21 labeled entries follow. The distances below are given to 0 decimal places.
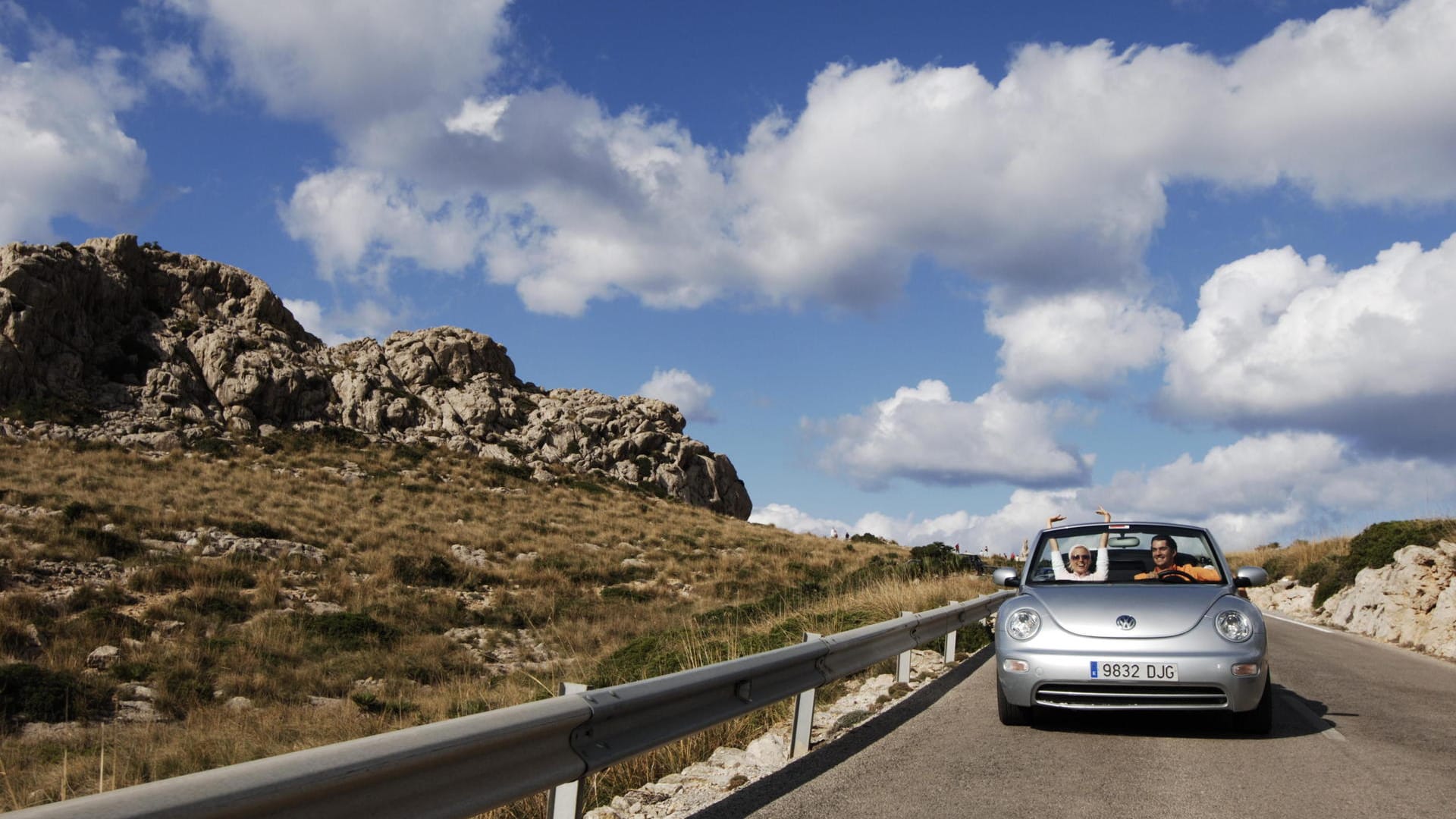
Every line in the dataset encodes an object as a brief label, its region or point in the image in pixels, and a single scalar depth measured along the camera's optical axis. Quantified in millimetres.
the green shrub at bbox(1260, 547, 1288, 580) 30625
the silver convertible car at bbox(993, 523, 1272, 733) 6594
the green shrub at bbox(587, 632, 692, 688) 11173
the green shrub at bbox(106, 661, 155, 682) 14797
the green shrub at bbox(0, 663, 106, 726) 12383
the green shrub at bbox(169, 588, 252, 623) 19609
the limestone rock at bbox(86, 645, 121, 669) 15664
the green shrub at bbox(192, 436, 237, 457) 42062
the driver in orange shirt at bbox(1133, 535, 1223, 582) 7949
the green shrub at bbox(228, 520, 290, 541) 27594
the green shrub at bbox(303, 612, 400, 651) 18359
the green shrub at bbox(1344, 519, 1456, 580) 19406
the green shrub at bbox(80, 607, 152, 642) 17562
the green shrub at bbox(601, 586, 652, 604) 27016
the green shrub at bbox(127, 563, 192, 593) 21125
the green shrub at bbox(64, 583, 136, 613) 19203
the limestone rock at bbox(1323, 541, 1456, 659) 15438
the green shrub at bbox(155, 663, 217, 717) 13727
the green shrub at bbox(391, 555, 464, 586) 26109
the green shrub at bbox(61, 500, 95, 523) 25281
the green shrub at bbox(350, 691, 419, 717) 12859
